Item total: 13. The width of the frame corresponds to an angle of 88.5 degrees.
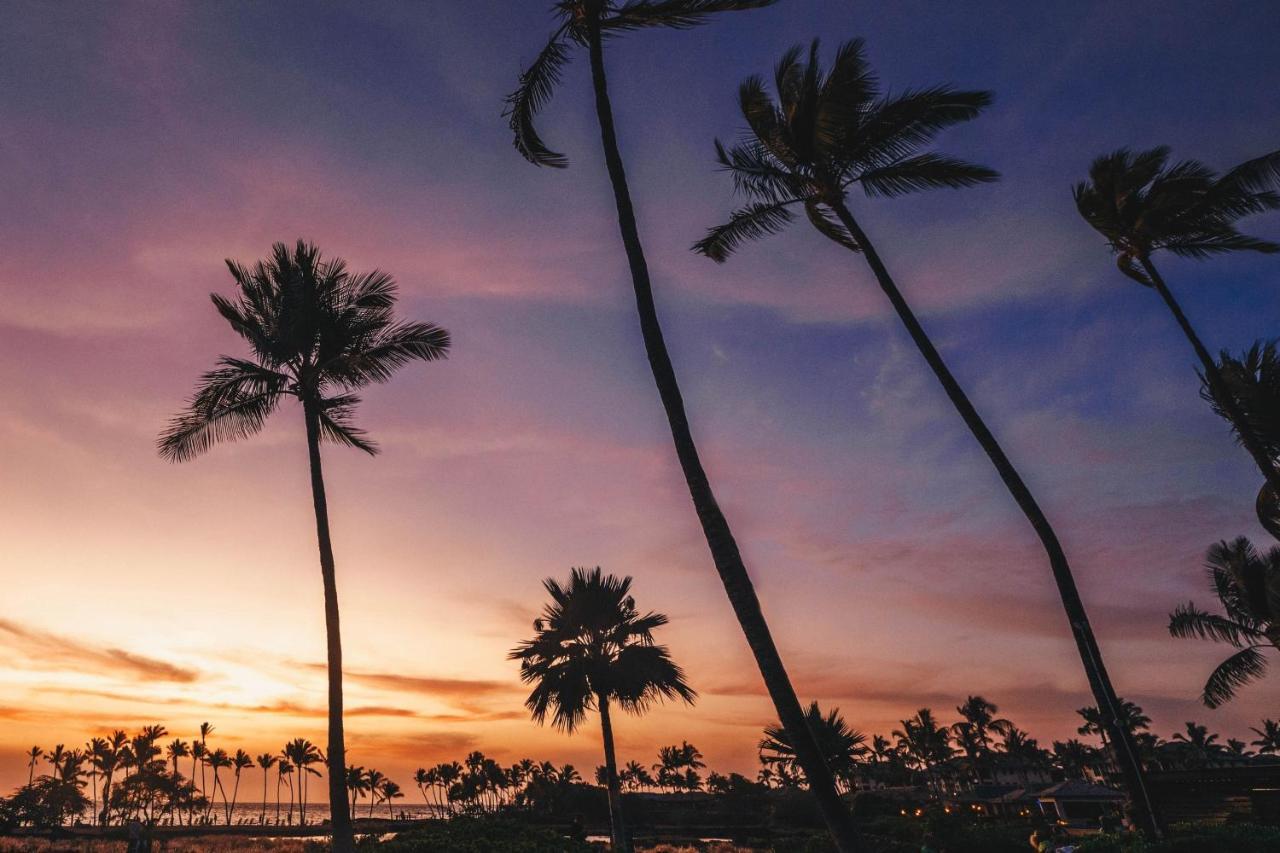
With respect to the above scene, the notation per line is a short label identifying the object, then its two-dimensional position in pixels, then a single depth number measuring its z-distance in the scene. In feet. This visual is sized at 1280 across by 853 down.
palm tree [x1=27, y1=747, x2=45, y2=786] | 442.18
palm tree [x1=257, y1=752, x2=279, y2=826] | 503.20
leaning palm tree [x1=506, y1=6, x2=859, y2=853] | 23.70
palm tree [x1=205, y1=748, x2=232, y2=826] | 441.27
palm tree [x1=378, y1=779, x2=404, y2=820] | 514.68
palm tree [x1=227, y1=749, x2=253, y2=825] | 463.01
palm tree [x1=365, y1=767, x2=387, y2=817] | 485.56
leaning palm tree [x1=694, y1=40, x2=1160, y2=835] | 45.16
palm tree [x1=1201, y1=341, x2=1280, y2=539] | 59.98
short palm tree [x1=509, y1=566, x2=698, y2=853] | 78.64
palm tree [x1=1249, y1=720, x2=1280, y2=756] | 424.87
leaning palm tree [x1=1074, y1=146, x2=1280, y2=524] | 54.60
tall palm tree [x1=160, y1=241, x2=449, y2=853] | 50.96
